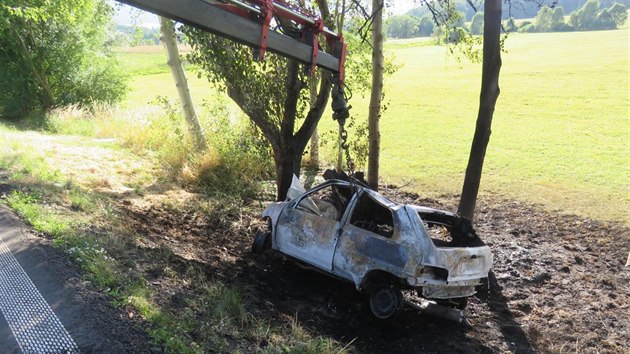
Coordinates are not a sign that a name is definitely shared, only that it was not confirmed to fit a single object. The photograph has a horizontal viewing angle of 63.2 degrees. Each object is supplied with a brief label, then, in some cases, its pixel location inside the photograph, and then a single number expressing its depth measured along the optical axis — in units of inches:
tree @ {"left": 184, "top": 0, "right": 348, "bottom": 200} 414.6
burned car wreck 244.5
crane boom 184.7
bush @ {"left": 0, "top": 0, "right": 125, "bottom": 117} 857.5
